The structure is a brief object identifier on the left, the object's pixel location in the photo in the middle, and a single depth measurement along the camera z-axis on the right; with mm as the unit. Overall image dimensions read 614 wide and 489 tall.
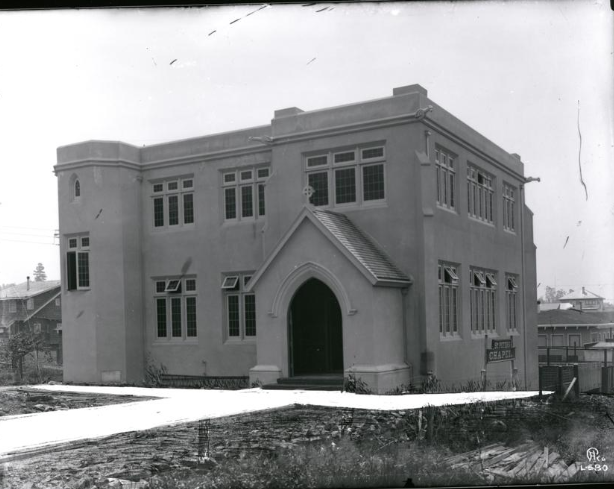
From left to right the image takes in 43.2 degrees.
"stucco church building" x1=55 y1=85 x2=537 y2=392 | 15969
